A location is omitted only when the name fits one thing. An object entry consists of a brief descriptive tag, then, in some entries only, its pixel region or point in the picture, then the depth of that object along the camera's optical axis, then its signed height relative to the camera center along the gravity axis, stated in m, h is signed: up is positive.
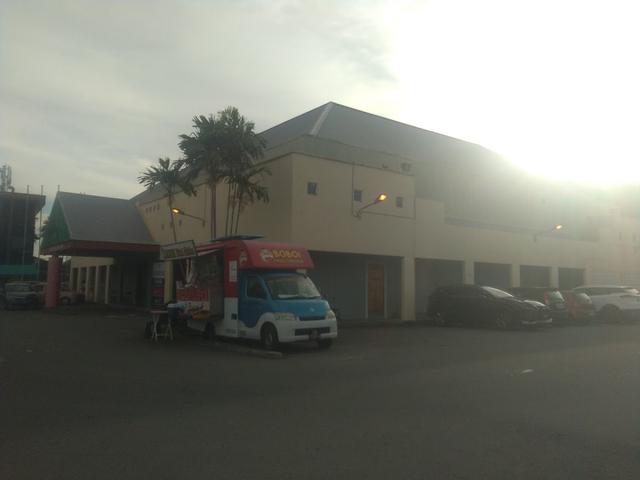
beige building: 20.98 +3.53
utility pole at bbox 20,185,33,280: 61.72 +6.43
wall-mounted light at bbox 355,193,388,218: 21.04 +3.36
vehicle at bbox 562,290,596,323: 22.25 -0.63
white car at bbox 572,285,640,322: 22.50 -0.33
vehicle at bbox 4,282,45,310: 31.19 -0.64
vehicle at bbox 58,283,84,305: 35.47 -0.77
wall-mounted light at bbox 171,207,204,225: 24.36 +3.45
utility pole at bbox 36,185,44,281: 59.96 +2.98
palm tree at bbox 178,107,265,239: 20.42 +5.43
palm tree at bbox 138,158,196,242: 23.41 +4.81
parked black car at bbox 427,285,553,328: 18.50 -0.59
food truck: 13.15 -0.15
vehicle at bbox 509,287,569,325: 21.50 -0.21
